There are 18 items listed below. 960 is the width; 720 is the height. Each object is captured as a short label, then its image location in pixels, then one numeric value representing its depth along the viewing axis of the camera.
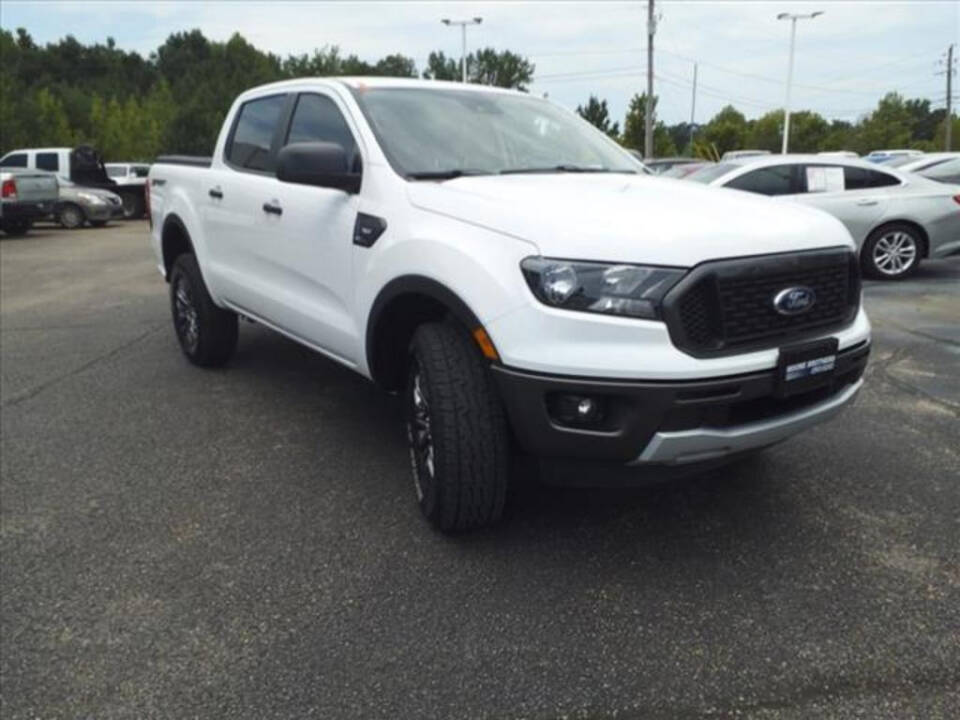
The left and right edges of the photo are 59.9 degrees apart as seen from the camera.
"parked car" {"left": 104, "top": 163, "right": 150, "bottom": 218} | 23.12
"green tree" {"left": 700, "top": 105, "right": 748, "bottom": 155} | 61.28
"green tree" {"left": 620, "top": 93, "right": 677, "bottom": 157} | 43.78
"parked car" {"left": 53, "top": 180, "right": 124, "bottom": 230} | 19.90
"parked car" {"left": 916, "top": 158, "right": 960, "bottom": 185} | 13.30
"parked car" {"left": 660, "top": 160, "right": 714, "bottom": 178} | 11.98
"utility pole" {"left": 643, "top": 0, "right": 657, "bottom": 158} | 35.25
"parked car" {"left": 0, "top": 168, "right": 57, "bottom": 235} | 17.53
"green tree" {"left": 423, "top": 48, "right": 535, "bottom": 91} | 88.56
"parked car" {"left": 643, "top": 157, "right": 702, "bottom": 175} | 19.44
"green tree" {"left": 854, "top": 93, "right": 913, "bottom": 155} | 74.46
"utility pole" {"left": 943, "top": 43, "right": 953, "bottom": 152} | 60.44
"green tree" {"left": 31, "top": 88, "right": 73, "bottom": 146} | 33.72
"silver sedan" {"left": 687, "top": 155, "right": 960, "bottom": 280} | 9.56
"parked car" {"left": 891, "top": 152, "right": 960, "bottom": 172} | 13.81
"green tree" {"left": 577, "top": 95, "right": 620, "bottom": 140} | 57.88
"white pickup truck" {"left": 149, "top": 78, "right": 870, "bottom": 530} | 2.67
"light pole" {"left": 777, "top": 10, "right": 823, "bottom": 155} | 39.44
